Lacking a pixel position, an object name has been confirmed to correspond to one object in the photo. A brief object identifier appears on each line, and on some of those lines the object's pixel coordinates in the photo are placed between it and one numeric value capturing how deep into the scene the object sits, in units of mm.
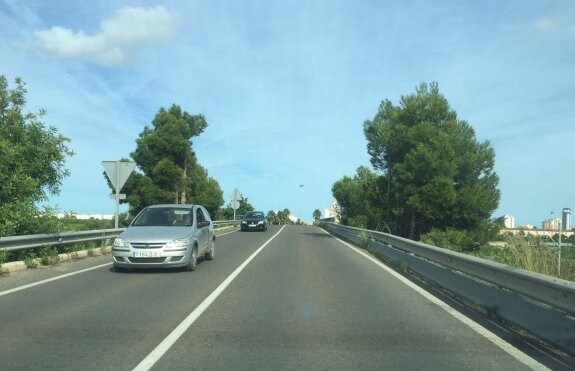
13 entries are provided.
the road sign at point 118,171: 21141
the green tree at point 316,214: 123000
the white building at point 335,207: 71300
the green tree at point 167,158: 52844
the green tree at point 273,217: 102438
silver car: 12906
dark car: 43031
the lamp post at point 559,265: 10305
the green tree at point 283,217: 105862
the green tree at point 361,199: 44094
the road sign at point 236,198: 57312
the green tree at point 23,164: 15438
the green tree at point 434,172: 36938
